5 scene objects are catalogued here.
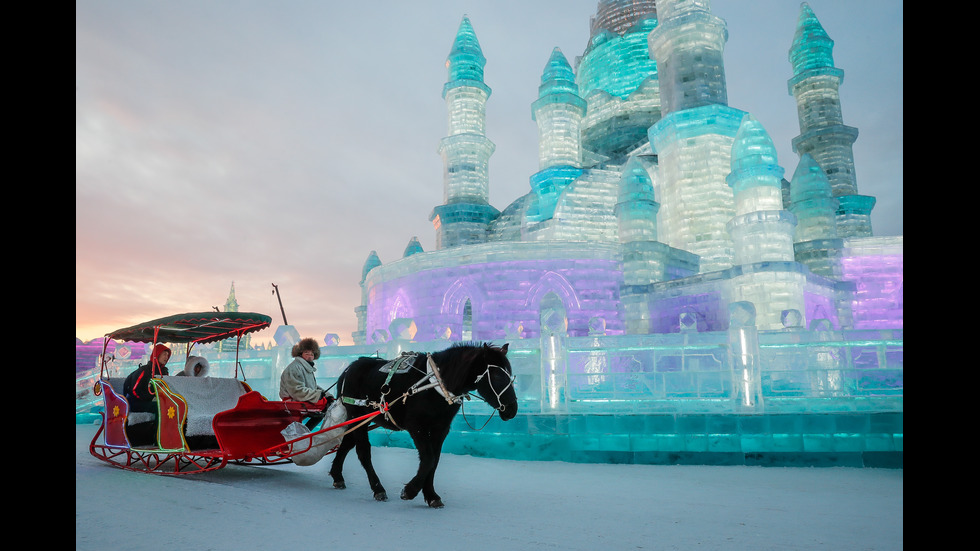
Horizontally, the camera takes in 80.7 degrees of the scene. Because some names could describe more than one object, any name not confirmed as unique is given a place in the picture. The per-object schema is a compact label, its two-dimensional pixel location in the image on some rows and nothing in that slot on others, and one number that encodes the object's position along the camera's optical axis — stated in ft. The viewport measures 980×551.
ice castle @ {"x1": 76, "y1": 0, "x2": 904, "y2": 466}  26.81
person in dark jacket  23.82
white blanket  21.68
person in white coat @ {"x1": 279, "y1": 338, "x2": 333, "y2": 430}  21.22
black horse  17.16
